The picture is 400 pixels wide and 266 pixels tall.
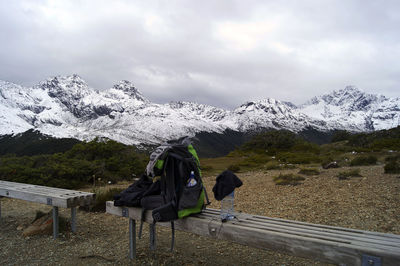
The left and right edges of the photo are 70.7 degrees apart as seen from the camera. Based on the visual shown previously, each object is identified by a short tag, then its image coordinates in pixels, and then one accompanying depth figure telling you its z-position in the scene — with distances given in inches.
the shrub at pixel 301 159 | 790.5
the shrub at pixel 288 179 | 392.2
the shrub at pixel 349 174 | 398.3
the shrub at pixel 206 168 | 753.9
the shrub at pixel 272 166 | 676.8
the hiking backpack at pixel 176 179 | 134.5
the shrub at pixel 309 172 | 474.2
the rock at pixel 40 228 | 211.6
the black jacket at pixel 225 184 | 129.3
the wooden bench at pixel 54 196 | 193.0
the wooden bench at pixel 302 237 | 95.2
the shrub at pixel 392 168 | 403.0
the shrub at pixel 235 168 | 690.2
